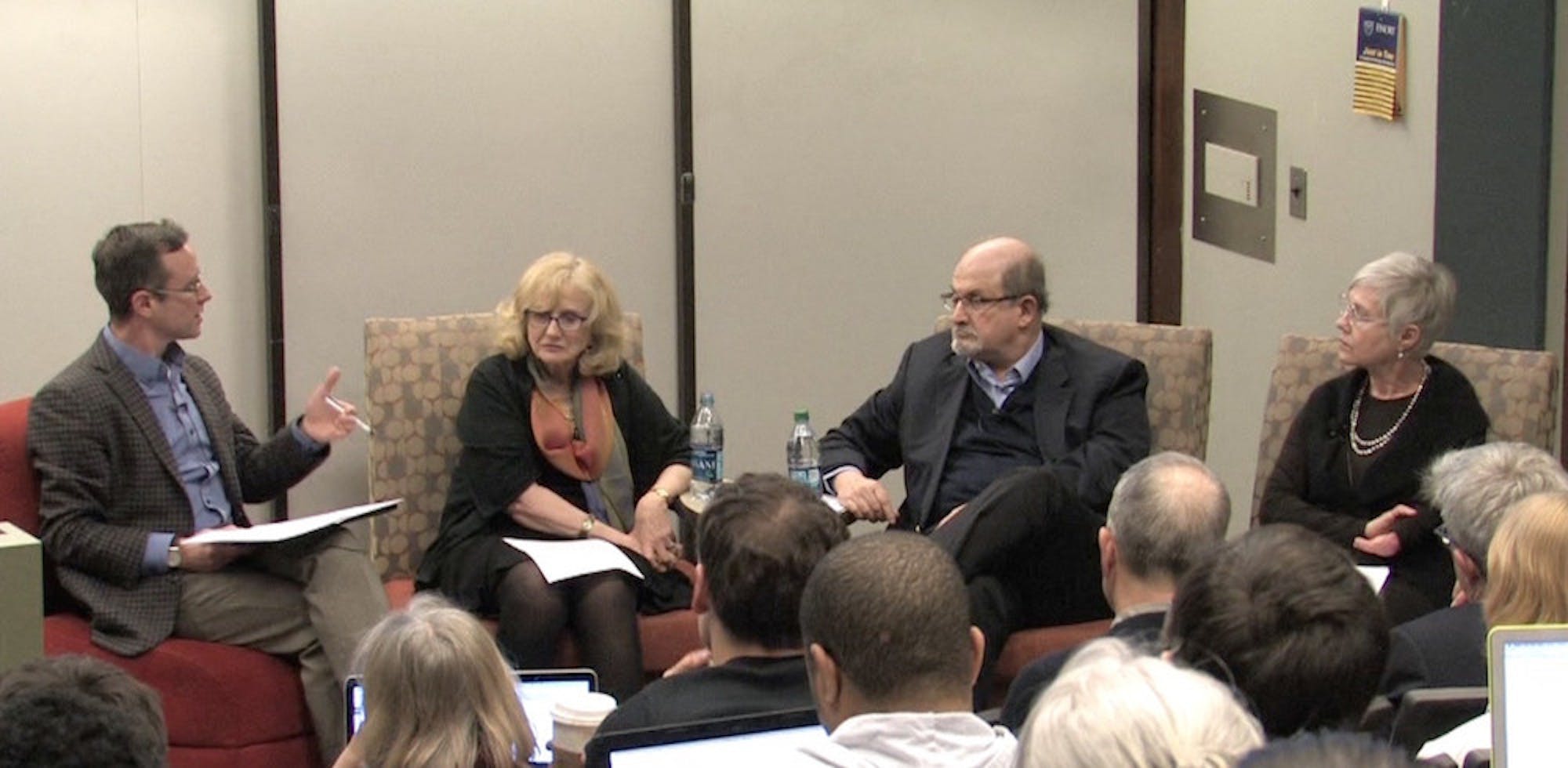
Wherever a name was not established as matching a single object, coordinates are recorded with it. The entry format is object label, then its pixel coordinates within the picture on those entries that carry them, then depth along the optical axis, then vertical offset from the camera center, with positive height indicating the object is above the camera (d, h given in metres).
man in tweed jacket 8.86 -0.87
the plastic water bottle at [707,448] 10.30 -0.85
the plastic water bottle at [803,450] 10.71 -0.88
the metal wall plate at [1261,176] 12.33 -0.22
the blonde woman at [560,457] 9.55 -0.82
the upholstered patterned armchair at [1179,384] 10.22 -0.68
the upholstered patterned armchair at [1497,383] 9.54 -0.64
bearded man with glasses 9.78 -0.73
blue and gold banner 11.37 +0.10
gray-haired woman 9.27 -0.72
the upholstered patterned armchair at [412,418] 9.99 -0.75
